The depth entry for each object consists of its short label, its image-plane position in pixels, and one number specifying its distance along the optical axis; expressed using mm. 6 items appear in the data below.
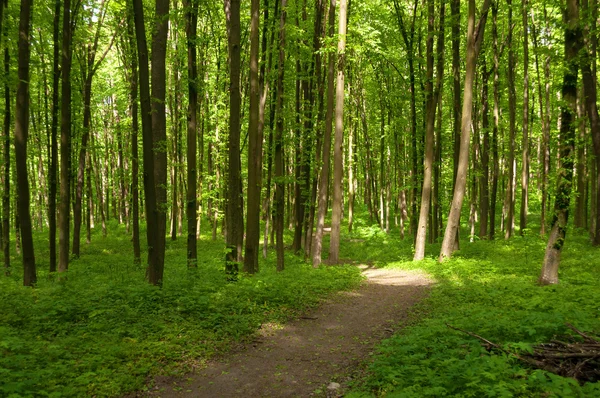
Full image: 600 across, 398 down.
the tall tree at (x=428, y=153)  17766
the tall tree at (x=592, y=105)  11938
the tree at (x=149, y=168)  9195
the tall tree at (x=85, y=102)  17266
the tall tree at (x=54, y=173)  14023
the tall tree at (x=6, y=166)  12930
